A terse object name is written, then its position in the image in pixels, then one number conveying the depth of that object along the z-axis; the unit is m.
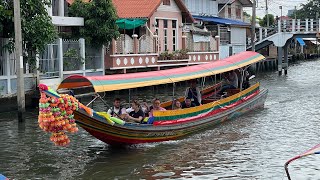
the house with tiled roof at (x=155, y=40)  28.80
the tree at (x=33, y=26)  20.83
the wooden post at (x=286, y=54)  45.47
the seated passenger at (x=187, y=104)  17.48
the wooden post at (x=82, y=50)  26.16
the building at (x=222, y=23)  43.38
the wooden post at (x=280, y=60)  41.88
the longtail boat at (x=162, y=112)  13.03
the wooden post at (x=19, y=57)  18.12
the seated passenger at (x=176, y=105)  16.38
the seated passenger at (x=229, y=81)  21.45
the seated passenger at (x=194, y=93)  17.98
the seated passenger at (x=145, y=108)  15.38
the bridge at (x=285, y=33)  40.61
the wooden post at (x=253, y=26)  39.47
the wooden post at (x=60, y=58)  24.45
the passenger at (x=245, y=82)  21.75
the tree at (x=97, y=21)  26.62
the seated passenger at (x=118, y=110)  14.20
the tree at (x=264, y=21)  78.13
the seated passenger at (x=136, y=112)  14.73
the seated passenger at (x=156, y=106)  15.09
